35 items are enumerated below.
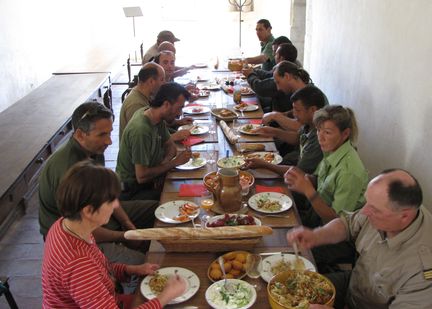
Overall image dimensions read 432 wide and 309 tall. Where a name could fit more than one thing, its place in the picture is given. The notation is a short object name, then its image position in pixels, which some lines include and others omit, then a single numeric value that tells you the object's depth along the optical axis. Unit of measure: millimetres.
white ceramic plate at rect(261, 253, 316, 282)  2044
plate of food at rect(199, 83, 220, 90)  5870
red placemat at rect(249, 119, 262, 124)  4359
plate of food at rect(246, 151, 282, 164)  3377
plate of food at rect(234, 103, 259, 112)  4730
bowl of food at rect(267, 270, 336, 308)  1799
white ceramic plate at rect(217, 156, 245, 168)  3219
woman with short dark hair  1704
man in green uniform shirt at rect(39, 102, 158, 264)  2504
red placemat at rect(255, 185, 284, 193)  2887
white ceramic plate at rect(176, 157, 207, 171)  3252
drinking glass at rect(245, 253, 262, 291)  2049
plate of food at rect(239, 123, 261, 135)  3996
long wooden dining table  2012
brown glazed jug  2514
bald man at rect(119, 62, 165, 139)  4148
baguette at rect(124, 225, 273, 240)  2090
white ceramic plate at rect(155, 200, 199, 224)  2533
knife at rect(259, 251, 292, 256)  2202
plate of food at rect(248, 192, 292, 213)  2613
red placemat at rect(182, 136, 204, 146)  3808
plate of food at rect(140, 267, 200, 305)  1928
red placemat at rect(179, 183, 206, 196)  2861
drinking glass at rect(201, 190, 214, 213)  2631
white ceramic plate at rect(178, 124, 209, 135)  4078
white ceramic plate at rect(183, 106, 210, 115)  4758
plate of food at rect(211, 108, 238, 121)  4383
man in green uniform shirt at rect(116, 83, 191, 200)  3291
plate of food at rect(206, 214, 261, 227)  2338
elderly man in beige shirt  1905
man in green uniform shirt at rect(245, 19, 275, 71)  6852
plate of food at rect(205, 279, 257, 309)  1861
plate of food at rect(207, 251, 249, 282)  2029
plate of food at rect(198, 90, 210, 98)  5488
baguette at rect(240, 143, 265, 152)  3582
